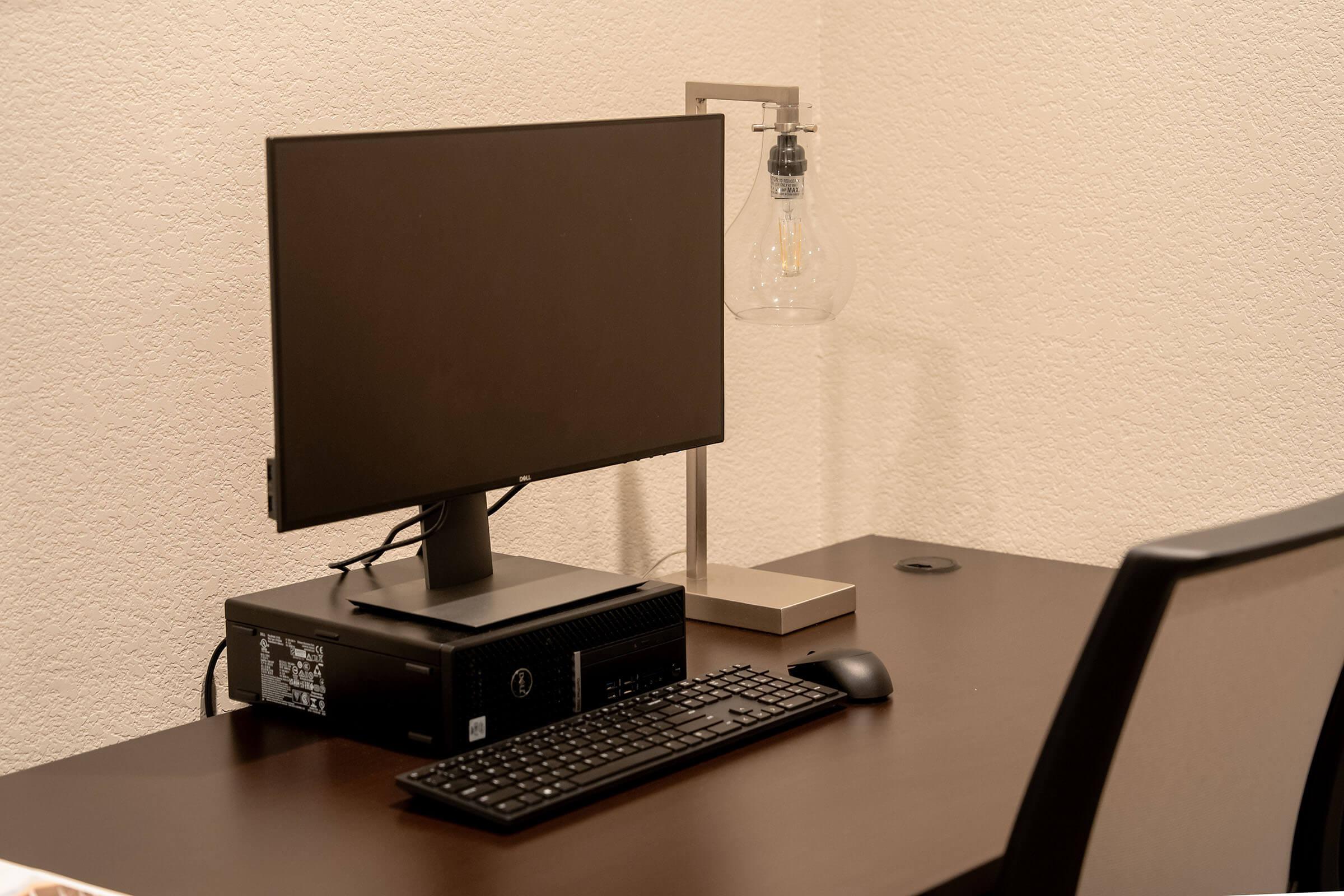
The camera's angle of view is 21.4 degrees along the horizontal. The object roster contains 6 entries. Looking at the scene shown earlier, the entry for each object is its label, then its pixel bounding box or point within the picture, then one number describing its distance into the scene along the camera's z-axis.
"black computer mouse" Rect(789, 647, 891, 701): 3.50
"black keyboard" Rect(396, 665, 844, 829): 3.21
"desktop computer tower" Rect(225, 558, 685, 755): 3.33
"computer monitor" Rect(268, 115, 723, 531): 3.29
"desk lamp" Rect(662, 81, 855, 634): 3.81
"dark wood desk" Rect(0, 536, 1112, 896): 3.12
